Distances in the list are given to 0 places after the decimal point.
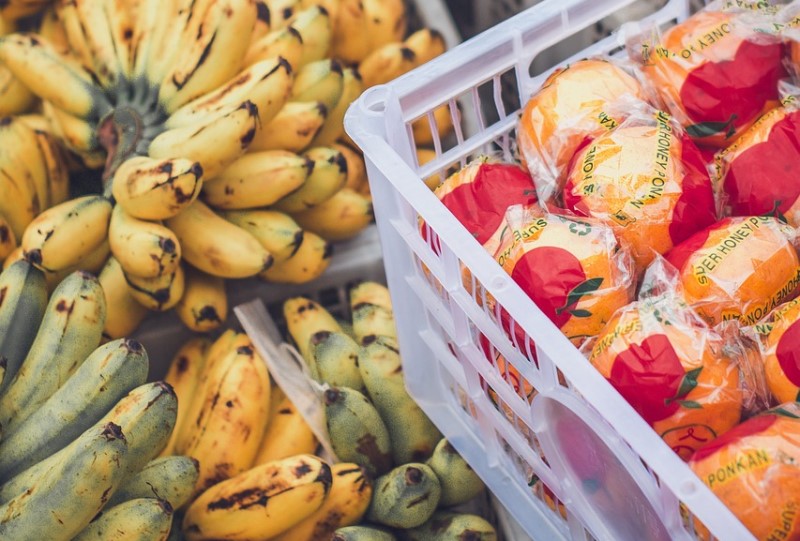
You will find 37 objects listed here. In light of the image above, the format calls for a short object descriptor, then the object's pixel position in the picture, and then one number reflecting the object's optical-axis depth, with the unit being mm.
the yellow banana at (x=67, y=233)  1113
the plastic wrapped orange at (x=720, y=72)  928
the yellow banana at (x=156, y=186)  1078
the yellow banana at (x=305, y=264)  1274
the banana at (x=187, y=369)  1218
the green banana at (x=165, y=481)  932
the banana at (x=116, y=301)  1204
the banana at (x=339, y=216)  1339
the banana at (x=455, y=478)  1041
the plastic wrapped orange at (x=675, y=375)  735
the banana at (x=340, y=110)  1374
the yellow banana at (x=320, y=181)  1262
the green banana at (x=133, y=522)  853
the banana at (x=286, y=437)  1152
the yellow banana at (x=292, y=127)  1249
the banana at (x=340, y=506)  1019
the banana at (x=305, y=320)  1242
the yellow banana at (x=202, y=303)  1225
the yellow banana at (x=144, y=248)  1095
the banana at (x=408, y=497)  997
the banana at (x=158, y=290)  1144
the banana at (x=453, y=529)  994
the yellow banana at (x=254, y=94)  1160
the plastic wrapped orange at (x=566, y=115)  925
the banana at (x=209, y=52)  1217
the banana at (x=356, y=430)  1056
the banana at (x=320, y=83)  1305
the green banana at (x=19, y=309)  976
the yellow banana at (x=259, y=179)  1203
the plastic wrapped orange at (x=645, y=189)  837
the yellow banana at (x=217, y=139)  1121
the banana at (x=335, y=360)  1141
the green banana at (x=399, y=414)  1110
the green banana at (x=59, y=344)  949
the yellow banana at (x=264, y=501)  973
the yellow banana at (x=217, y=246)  1180
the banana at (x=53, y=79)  1241
